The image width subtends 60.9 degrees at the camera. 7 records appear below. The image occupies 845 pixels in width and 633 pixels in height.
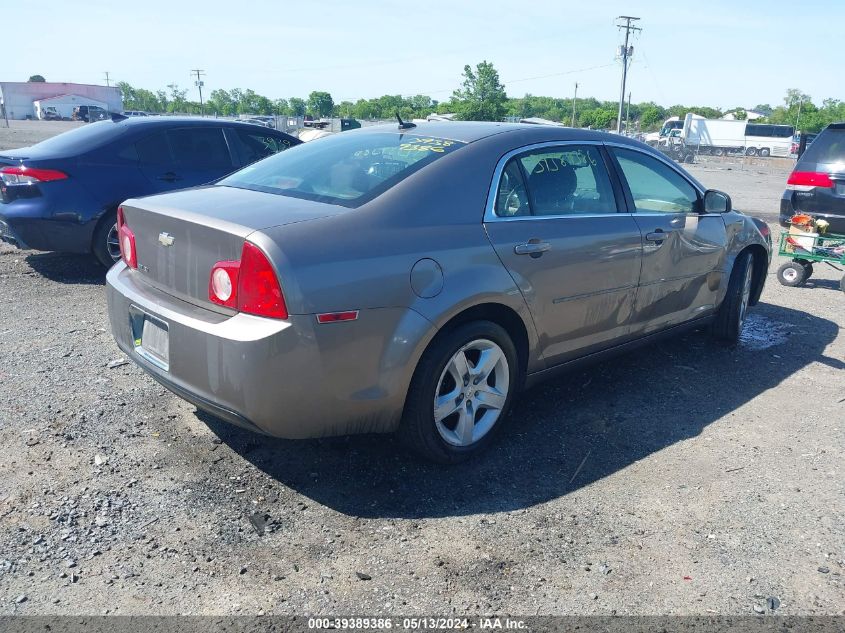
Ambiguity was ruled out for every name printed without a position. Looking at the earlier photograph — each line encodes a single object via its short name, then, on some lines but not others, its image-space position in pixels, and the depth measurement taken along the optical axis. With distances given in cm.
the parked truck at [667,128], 5894
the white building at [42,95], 10212
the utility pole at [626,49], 5819
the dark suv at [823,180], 770
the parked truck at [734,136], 5928
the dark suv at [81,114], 7122
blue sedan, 666
